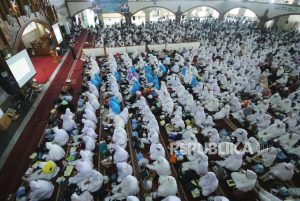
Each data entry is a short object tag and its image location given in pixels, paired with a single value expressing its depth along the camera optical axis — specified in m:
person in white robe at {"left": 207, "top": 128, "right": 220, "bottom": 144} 6.01
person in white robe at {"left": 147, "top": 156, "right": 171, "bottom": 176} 5.00
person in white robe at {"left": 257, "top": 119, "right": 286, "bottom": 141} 6.15
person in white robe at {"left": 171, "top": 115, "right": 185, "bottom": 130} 6.69
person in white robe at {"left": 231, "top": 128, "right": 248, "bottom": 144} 6.10
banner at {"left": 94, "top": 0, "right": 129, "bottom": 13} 19.30
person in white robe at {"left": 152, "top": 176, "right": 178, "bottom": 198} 4.50
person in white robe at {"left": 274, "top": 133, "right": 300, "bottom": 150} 5.82
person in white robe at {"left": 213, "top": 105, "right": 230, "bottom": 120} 7.23
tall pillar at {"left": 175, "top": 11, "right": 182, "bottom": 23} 22.88
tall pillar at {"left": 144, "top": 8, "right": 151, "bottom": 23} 28.08
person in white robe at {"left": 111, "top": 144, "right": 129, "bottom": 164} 5.38
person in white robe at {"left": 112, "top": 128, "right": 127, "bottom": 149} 5.87
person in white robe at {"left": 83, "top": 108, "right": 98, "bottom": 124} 6.76
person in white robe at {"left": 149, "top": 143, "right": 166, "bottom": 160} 5.40
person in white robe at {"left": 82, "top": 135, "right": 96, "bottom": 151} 5.81
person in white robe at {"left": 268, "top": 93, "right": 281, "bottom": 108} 8.00
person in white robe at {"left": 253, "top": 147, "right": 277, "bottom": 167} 5.38
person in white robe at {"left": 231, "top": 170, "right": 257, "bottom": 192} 4.65
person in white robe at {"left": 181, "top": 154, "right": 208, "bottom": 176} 4.99
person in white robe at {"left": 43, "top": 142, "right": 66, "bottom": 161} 5.57
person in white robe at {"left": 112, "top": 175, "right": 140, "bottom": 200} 4.48
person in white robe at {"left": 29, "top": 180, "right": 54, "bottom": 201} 4.50
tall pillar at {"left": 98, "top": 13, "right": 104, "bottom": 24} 24.22
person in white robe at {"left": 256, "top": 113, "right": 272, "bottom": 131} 6.69
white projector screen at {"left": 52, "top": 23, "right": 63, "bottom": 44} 13.97
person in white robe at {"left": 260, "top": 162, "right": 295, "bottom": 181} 4.95
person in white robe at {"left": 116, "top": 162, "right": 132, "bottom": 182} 4.85
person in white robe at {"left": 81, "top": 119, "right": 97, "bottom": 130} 6.38
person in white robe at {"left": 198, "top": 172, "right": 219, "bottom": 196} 4.60
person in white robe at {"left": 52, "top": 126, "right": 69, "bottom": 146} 6.06
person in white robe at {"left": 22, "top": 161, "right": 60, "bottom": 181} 5.09
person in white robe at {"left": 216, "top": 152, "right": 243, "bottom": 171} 5.20
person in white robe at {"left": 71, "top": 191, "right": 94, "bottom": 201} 4.41
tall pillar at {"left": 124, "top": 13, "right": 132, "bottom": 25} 21.58
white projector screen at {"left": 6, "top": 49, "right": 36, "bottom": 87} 7.78
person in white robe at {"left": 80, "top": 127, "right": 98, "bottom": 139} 6.09
